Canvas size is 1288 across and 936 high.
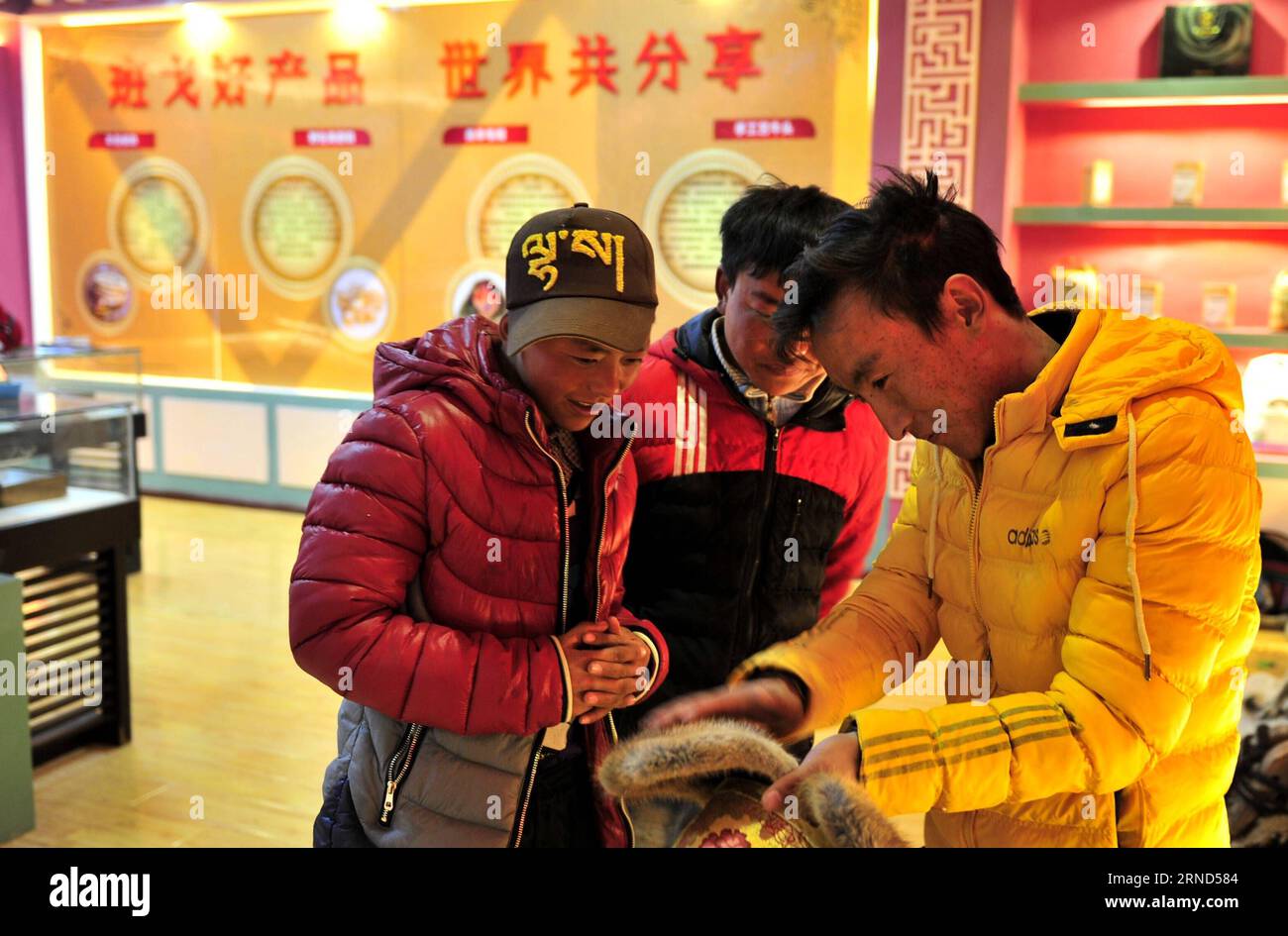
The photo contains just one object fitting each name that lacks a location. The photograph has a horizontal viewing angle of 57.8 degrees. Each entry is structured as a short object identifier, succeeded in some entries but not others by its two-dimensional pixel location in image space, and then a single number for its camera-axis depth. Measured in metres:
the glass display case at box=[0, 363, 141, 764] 3.53
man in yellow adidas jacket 1.06
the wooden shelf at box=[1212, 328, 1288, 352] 4.88
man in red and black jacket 1.69
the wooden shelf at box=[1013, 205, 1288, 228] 4.84
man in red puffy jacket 1.29
